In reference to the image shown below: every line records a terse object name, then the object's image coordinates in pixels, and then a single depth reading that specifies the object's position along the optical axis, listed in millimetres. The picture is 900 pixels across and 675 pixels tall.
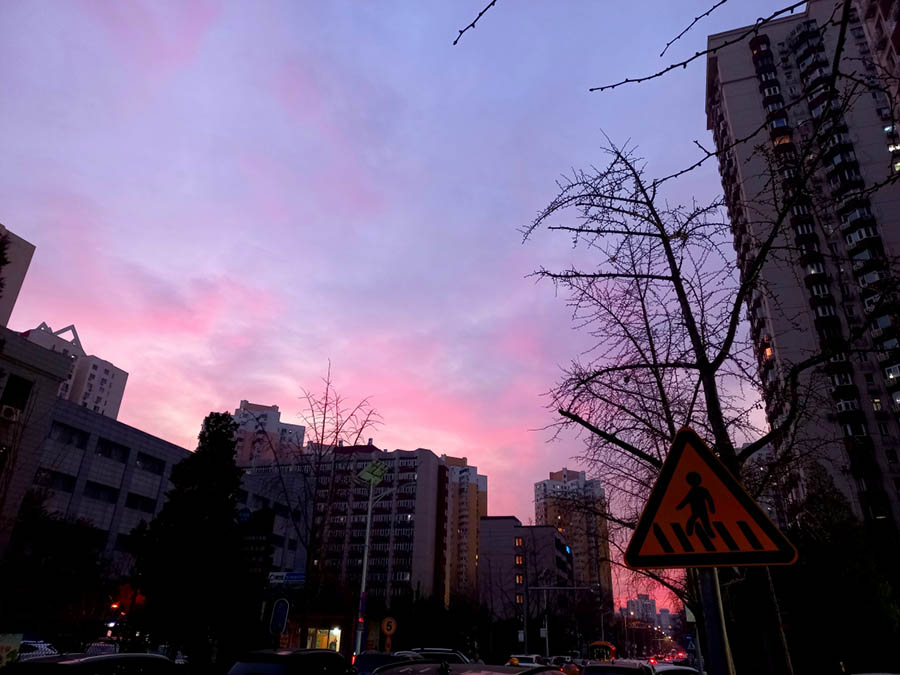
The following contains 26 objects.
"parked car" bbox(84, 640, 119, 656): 25691
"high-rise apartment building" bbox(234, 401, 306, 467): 115438
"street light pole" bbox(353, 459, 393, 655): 19594
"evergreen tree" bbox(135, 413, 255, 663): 17453
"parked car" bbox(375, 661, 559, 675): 4340
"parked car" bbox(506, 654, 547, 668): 26452
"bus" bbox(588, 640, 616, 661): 47062
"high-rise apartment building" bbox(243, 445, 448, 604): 95875
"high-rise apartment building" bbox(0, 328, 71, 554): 28297
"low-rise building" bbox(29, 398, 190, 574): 45062
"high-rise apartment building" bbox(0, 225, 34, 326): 54688
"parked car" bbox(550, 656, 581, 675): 29727
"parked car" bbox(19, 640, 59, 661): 24750
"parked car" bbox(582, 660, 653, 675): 11195
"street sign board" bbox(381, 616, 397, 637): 18873
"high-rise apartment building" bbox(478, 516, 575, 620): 99688
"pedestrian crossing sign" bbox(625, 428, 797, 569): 3033
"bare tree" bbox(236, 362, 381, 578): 18781
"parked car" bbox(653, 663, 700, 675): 14094
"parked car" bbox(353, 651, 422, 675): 13875
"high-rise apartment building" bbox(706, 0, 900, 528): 51688
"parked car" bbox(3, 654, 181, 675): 7801
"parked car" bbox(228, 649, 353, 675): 8555
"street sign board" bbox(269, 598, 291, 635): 14242
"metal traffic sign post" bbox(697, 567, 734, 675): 3029
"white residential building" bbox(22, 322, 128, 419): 115375
